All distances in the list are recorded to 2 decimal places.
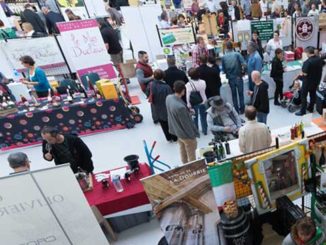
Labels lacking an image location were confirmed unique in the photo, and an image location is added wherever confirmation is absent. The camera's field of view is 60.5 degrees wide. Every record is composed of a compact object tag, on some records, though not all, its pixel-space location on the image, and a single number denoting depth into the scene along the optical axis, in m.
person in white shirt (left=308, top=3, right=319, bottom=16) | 9.25
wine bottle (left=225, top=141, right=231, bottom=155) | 3.48
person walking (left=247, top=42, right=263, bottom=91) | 5.31
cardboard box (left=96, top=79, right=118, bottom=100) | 5.60
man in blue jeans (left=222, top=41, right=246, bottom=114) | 5.25
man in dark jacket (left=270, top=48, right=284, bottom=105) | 5.29
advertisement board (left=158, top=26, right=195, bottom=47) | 7.48
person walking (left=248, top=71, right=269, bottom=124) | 4.25
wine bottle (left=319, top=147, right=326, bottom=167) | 2.55
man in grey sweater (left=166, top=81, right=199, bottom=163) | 3.69
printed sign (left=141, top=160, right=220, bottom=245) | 2.15
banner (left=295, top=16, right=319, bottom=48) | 7.43
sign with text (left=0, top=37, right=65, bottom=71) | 7.55
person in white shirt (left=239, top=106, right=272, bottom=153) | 3.21
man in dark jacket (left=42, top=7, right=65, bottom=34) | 8.88
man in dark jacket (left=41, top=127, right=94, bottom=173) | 3.33
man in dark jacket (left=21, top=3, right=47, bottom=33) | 8.38
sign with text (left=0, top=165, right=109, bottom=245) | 2.25
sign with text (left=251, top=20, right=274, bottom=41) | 7.32
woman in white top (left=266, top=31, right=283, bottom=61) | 6.75
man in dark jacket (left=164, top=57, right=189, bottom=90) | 5.13
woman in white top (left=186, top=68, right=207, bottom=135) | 4.58
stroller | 5.47
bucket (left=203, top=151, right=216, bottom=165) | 2.94
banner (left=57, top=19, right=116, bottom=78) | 6.29
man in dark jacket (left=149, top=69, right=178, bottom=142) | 4.66
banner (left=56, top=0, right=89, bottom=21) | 9.44
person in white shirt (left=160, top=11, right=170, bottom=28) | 9.42
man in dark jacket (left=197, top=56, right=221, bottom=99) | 4.86
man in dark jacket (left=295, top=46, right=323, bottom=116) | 4.75
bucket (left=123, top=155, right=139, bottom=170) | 3.43
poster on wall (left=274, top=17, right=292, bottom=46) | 8.20
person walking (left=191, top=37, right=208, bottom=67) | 6.32
